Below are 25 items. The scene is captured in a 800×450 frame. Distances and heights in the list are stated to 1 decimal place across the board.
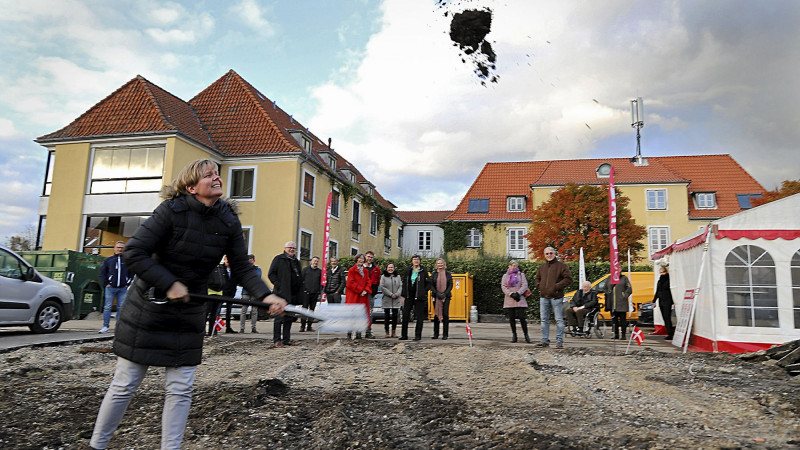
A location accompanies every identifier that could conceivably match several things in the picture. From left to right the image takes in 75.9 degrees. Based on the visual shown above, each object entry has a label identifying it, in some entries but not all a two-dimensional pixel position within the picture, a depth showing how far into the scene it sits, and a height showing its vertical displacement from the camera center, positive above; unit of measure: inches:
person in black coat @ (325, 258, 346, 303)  528.4 +5.0
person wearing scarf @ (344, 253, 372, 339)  451.2 +3.7
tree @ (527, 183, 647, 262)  1289.4 +175.6
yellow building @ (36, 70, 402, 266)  932.0 +226.3
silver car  412.2 -16.1
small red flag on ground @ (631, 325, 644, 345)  404.4 -30.5
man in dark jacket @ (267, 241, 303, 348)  389.4 +4.8
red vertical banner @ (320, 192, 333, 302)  701.9 +52.3
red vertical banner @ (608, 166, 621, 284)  450.3 +54.0
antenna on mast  1175.0 +440.5
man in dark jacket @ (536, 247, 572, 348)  414.3 +5.7
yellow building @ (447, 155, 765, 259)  1557.6 +317.8
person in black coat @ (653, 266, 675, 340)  513.0 +0.2
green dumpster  628.1 +8.6
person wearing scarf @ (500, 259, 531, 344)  450.9 +0.9
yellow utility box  828.6 -10.4
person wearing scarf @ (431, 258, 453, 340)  469.4 -2.7
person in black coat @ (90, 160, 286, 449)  120.3 -3.5
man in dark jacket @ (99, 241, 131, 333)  443.8 +4.1
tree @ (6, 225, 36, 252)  1893.5 +137.3
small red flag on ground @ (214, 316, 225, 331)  499.0 -40.4
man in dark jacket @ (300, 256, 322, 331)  514.0 +2.3
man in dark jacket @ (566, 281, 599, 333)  571.2 -10.4
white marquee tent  396.5 +16.6
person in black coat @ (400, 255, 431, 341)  462.6 -1.8
